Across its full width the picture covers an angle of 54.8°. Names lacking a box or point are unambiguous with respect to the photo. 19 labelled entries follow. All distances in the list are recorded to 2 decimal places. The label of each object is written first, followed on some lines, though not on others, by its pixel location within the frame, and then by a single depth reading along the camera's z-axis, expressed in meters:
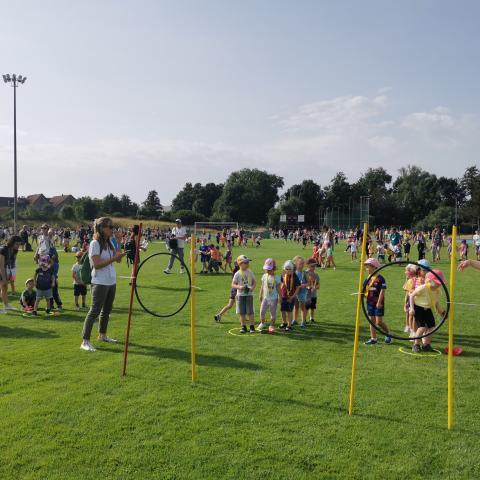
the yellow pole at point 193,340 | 6.85
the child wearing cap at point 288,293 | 10.51
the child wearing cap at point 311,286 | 11.27
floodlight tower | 39.44
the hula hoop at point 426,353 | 8.46
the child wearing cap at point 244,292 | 10.17
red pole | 6.97
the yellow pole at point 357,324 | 5.79
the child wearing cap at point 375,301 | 9.02
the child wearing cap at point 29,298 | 12.12
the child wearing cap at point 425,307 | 8.63
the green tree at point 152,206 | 109.04
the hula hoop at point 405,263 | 5.46
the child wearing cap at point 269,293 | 10.35
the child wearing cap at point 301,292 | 10.85
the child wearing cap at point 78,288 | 12.78
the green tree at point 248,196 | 114.81
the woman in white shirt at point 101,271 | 8.20
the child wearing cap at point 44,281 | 11.88
